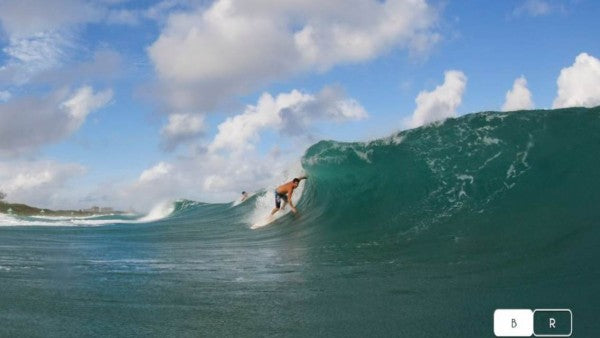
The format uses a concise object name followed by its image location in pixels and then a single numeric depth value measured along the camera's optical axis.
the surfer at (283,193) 15.35
